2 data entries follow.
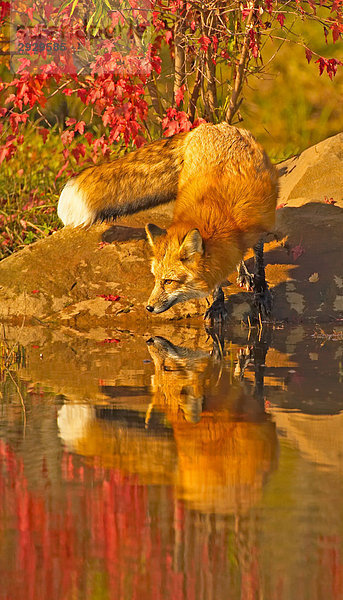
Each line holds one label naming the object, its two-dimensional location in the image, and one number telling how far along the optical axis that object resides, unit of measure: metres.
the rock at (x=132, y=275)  18.17
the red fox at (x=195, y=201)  15.91
